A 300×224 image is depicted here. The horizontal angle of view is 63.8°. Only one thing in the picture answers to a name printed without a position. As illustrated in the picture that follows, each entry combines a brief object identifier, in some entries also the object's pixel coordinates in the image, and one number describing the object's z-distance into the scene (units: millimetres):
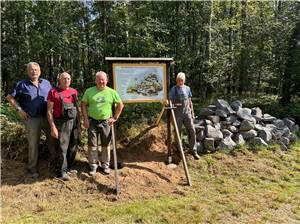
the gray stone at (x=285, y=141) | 5856
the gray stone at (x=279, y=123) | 6284
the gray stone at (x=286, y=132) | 6061
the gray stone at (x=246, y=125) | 5716
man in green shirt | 4179
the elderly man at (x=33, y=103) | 3982
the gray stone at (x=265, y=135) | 5736
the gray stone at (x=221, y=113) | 5867
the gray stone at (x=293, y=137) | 6075
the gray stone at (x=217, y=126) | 5670
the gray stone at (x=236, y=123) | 5816
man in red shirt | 3953
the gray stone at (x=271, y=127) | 6009
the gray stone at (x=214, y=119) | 5804
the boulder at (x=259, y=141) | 5613
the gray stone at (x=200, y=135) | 5459
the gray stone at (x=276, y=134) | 5879
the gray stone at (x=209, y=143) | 5370
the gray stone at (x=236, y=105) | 6181
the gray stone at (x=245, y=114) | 5873
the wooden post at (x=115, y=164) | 4040
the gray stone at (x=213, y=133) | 5469
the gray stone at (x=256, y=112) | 6296
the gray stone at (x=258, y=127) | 5854
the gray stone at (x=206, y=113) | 5959
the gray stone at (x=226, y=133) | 5618
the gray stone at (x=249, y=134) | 5693
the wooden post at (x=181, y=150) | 4494
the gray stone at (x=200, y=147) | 5388
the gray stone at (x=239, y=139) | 5575
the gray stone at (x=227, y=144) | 5407
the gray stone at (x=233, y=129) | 5740
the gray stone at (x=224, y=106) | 5964
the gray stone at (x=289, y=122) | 6636
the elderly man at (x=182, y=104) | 4993
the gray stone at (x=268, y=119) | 6364
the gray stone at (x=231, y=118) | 5856
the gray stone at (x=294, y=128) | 6558
